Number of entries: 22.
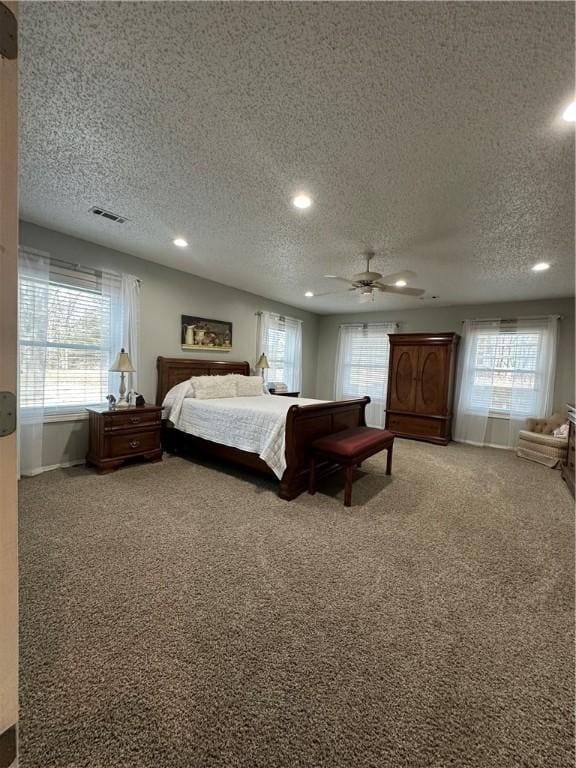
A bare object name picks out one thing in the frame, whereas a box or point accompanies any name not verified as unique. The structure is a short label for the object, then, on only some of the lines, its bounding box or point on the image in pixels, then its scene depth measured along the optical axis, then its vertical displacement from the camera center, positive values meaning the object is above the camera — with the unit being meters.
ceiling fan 3.20 +0.94
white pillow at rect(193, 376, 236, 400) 4.25 -0.32
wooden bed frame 3.07 -0.68
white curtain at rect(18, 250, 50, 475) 3.12 +0.04
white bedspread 3.11 -0.66
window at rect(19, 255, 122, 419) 3.16 +0.27
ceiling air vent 2.79 +1.33
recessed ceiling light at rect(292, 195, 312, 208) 2.40 +1.31
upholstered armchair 4.34 -0.92
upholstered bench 2.94 -0.78
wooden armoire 5.55 -0.22
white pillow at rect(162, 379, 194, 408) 4.16 -0.41
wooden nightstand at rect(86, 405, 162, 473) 3.42 -0.87
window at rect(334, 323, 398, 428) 6.71 +0.13
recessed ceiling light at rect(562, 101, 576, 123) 1.48 +1.30
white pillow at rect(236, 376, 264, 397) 4.75 -0.31
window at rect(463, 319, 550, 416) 5.15 +0.16
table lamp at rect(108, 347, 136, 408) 3.61 -0.09
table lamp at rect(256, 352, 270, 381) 5.52 +0.06
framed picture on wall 4.66 +0.47
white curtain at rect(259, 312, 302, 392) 5.97 +0.40
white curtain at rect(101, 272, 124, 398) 3.79 +0.51
